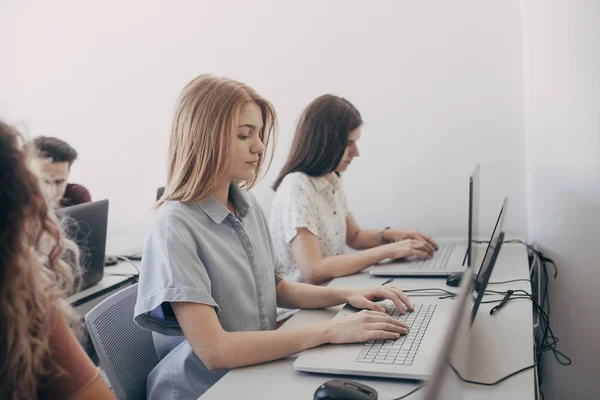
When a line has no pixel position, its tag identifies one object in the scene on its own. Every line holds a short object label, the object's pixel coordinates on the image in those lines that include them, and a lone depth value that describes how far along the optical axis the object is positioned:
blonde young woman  1.22
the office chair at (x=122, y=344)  1.29
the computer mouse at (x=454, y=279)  1.69
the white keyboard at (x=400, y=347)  1.15
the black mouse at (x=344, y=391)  0.99
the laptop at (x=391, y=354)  1.10
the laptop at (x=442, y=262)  1.62
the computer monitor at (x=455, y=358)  0.53
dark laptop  1.92
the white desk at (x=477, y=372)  1.07
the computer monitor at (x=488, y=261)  1.17
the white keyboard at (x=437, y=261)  1.91
